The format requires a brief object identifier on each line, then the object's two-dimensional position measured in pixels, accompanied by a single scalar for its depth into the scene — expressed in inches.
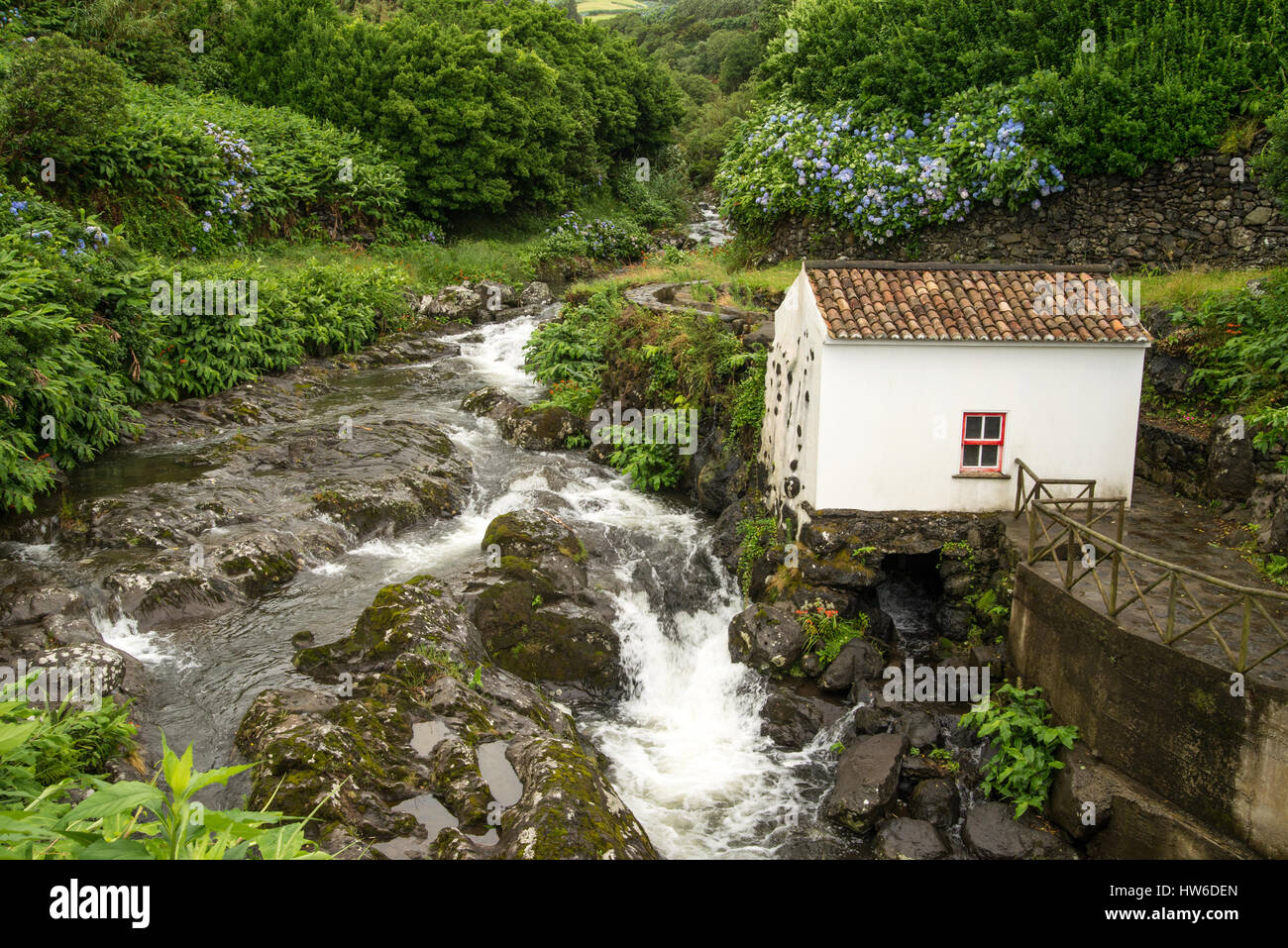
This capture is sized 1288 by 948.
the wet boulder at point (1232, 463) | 559.8
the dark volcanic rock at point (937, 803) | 447.8
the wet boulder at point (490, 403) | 897.8
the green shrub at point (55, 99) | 927.0
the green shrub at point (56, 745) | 178.1
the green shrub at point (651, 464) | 776.9
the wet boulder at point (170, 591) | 528.1
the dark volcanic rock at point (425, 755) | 340.5
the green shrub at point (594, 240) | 1626.5
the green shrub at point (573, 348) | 987.3
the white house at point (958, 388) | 555.8
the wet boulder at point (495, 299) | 1298.0
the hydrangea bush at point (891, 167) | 881.5
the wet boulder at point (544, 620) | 546.9
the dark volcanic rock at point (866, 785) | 445.4
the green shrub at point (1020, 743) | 443.5
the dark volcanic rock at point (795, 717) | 514.6
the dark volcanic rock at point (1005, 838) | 418.6
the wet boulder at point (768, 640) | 545.0
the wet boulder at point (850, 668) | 532.1
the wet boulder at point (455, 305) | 1255.5
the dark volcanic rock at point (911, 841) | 421.7
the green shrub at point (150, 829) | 130.4
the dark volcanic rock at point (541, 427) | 855.7
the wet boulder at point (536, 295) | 1340.4
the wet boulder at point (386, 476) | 667.4
